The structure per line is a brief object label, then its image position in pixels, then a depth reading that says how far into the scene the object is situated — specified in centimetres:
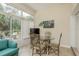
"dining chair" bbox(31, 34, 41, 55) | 214
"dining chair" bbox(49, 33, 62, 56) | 211
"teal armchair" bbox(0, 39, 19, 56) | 169
